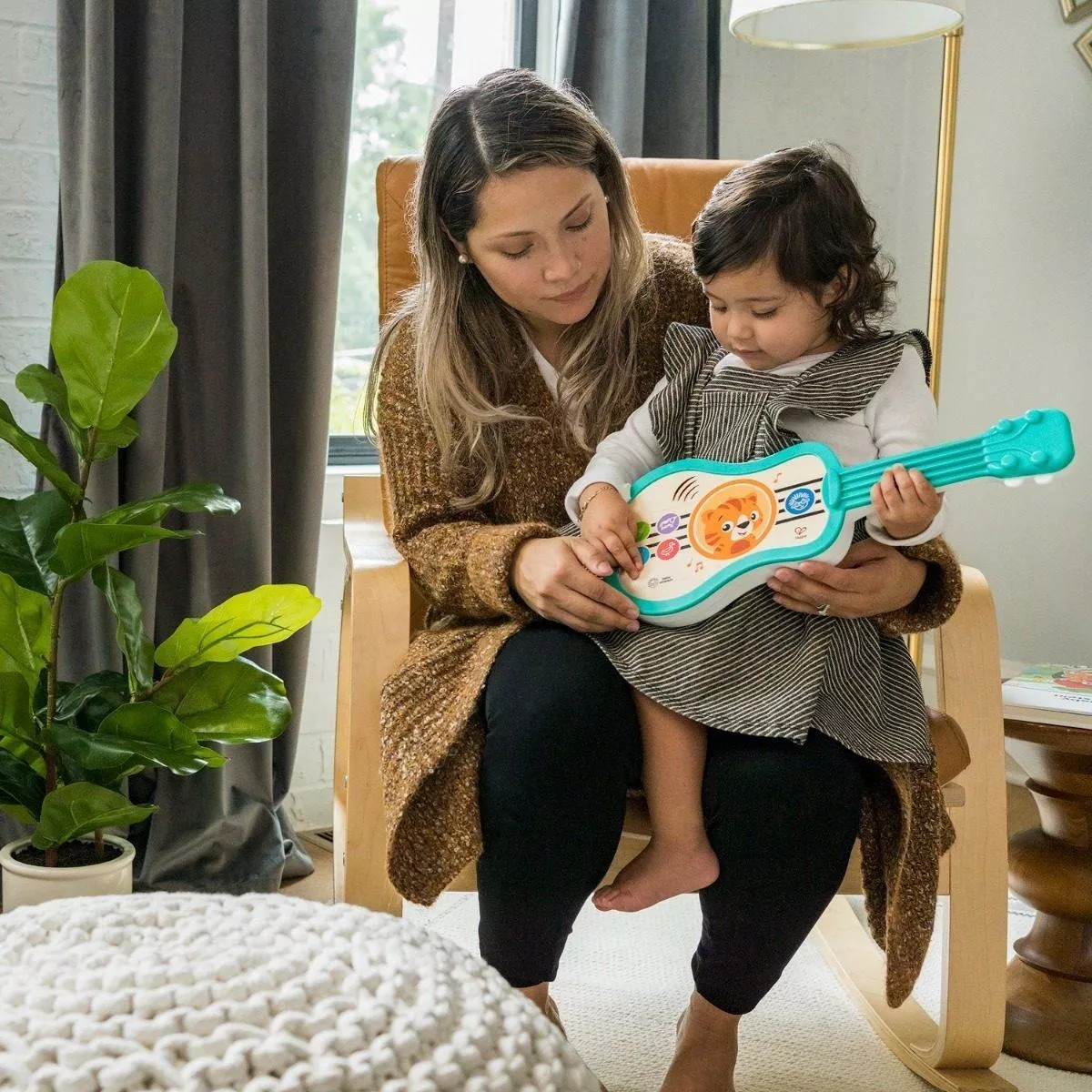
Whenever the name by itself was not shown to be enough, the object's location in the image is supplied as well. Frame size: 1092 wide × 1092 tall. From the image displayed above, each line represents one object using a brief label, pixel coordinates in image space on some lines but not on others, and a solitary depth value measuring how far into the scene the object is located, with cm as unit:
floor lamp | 189
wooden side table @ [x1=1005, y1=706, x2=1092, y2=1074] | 140
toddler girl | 108
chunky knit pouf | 58
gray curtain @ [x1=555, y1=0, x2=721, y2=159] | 205
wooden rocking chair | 119
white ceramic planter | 144
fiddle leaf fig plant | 138
